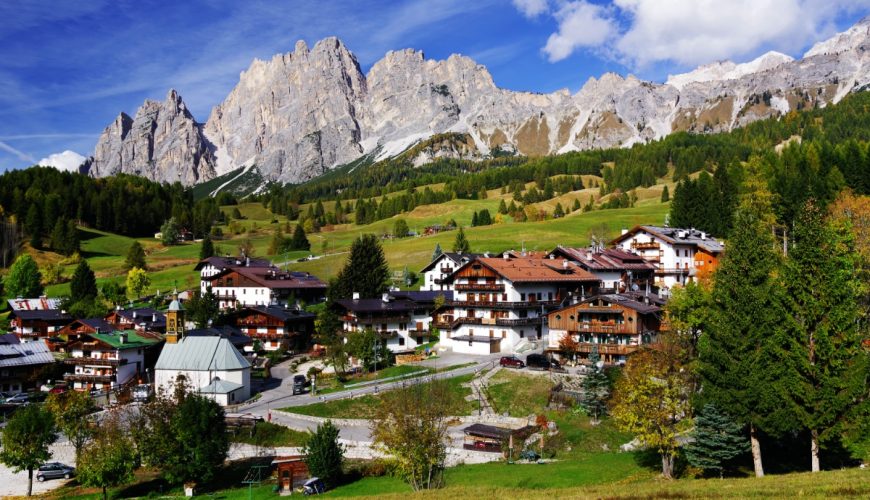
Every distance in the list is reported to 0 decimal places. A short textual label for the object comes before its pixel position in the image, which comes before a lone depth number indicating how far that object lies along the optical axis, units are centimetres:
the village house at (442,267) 10844
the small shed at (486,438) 4791
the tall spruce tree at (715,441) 3744
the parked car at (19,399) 7031
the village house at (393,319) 8331
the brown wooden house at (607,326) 6619
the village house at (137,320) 9244
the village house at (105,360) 7719
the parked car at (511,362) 6531
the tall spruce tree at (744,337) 3734
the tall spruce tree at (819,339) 3484
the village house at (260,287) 10938
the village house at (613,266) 9250
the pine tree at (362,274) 9788
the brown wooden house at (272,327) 8925
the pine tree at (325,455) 4391
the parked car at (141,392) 6678
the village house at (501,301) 7794
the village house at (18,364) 7675
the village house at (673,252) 10206
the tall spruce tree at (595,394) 5181
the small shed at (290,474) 4466
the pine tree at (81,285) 11331
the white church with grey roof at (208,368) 6538
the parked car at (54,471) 5372
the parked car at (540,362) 6489
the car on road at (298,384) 6631
